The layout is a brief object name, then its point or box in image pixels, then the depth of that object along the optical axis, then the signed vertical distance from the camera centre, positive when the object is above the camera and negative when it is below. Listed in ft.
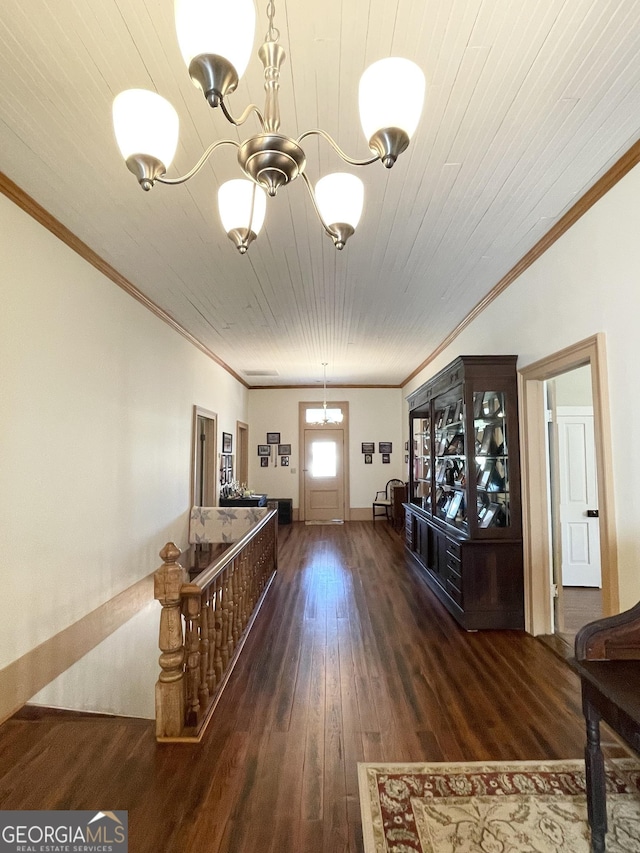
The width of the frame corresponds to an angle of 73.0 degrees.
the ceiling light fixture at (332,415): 32.06 +3.20
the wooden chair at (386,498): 32.50 -3.05
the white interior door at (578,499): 15.26 -1.41
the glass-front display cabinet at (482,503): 12.37 -1.37
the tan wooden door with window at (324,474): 32.94 -1.23
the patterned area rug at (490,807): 5.45 -4.79
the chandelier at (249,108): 3.32 +3.18
